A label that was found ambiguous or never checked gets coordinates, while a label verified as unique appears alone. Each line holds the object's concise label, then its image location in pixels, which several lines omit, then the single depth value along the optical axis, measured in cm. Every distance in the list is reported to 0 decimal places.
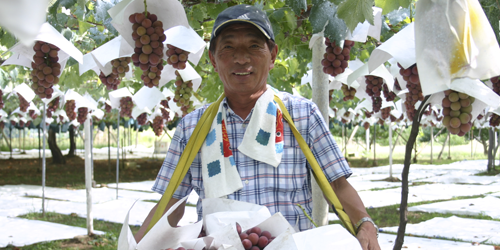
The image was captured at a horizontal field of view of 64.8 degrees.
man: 162
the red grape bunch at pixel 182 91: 340
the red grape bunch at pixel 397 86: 304
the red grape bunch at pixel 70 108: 593
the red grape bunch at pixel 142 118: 817
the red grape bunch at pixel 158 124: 930
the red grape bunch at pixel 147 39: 160
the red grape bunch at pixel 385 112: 548
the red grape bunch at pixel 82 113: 608
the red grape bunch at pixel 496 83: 232
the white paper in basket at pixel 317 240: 112
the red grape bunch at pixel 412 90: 189
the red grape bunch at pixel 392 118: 934
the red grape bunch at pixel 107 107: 825
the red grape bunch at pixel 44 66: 202
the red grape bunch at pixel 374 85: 298
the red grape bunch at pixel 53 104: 636
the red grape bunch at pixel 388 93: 331
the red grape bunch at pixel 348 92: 348
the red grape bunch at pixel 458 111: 112
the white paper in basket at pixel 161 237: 122
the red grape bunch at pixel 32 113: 831
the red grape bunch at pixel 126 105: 601
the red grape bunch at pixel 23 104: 555
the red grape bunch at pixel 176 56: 187
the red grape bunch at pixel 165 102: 568
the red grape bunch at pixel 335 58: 249
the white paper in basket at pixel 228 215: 134
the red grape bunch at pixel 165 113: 754
